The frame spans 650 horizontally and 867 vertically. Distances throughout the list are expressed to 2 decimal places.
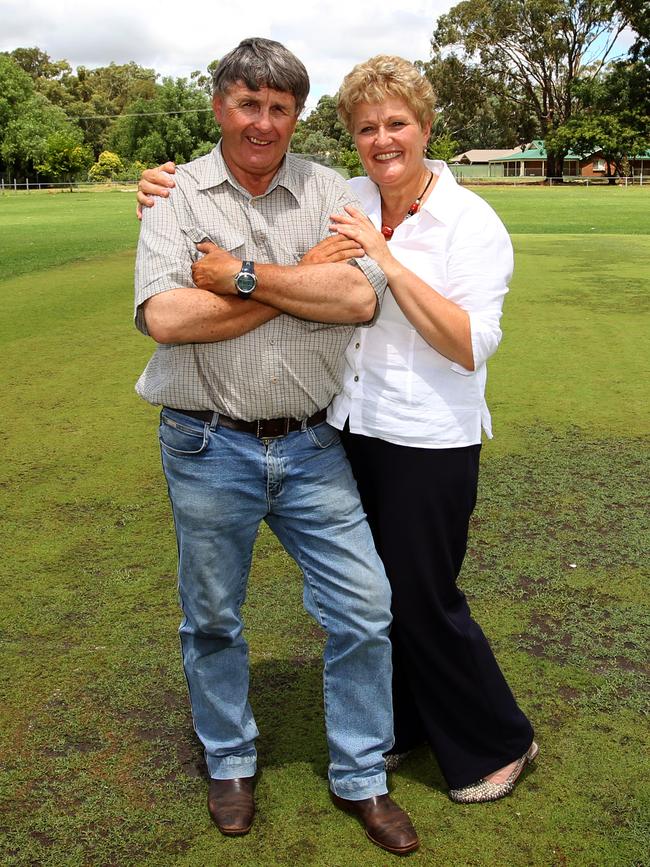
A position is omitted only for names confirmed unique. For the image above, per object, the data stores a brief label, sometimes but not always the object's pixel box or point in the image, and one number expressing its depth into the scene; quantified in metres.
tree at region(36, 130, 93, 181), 69.56
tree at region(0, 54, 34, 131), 78.01
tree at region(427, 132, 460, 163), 61.81
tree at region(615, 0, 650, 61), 61.66
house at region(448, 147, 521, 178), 82.31
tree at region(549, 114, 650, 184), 60.25
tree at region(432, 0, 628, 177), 67.19
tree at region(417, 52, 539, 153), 72.62
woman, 2.60
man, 2.53
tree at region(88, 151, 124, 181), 72.00
